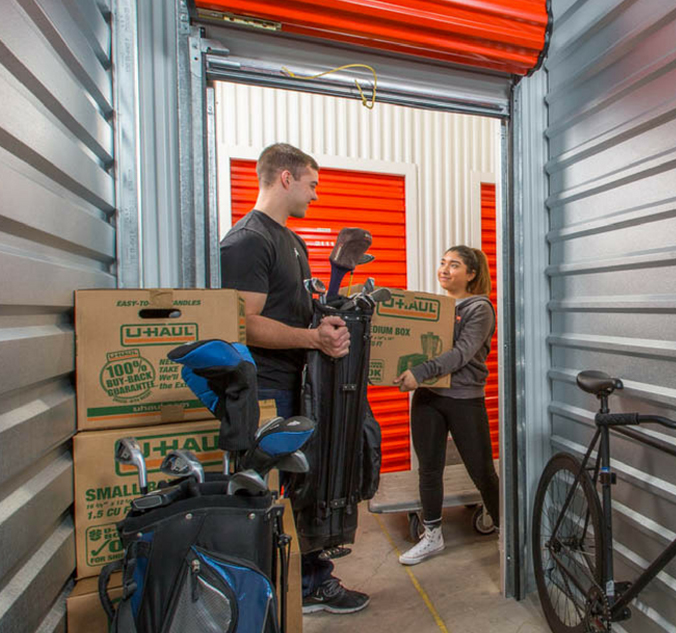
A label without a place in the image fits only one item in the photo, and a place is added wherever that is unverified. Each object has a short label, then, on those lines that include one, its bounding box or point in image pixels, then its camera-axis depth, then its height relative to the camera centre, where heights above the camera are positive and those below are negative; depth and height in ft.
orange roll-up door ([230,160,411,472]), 11.85 +2.27
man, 5.98 +0.31
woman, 8.28 -2.03
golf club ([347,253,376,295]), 6.61 +0.83
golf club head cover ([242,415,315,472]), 3.54 -1.00
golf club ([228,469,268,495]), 3.26 -1.20
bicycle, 5.23 -3.04
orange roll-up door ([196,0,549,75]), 5.20 +3.56
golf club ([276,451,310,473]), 3.64 -1.18
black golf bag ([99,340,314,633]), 3.00 -1.60
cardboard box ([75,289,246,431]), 4.01 -0.30
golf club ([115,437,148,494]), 3.41 -1.05
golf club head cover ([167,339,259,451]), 3.49 -0.53
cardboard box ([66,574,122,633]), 3.61 -2.35
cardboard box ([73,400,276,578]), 3.88 -1.47
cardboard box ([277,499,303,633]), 4.67 -2.87
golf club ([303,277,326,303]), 6.07 +0.39
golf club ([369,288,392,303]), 6.27 +0.28
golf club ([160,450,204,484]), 3.42 -1.13
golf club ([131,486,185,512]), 3.06 -1.24
